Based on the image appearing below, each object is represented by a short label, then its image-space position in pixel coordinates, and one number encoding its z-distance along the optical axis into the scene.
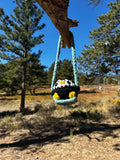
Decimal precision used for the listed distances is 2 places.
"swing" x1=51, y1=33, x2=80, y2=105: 2.07
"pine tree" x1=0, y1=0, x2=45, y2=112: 7.30
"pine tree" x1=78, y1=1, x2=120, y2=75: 5.55
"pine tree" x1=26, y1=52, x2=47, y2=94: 8.13
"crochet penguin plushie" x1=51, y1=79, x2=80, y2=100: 2.11
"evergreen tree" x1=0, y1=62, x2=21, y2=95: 8.03
